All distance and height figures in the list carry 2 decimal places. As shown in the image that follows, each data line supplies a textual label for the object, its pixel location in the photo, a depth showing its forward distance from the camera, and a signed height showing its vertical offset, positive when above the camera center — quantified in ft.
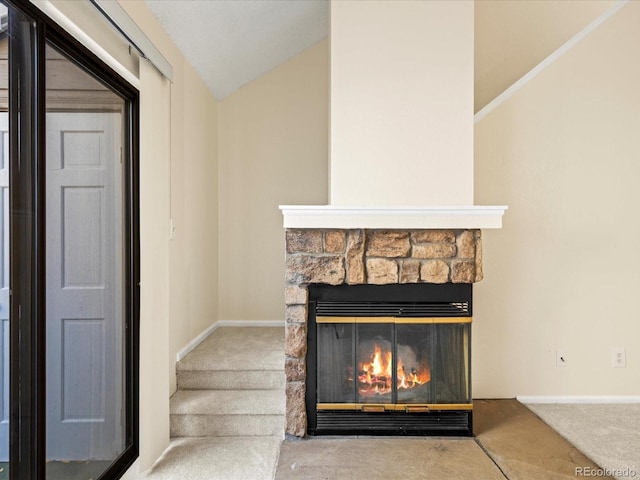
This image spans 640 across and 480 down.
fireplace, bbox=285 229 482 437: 8.55 -1.77
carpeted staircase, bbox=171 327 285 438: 8.72 -3.14
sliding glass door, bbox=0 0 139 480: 5.06 -0.27
